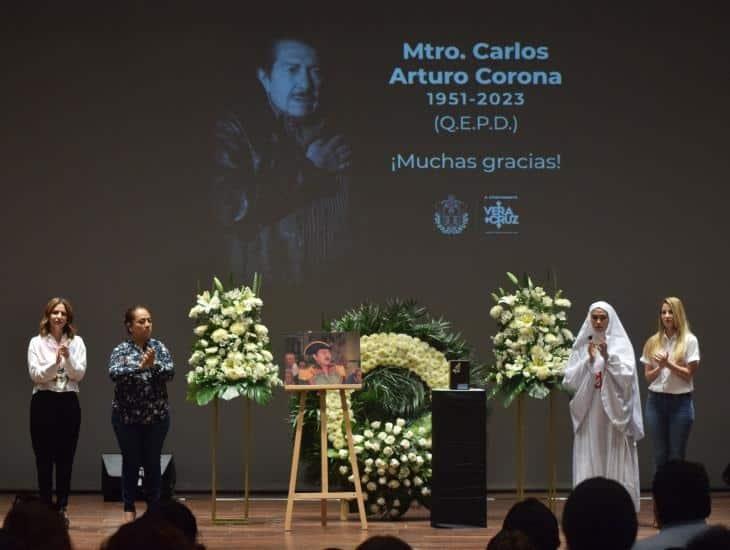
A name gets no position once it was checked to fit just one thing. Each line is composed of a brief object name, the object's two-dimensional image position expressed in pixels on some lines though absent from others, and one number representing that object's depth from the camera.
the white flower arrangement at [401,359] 14.34
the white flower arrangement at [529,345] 14.15
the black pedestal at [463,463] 13.23
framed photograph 13.23
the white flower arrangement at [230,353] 13.65
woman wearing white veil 13.74
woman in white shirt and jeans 13.72
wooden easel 13.13
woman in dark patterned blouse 12.97
